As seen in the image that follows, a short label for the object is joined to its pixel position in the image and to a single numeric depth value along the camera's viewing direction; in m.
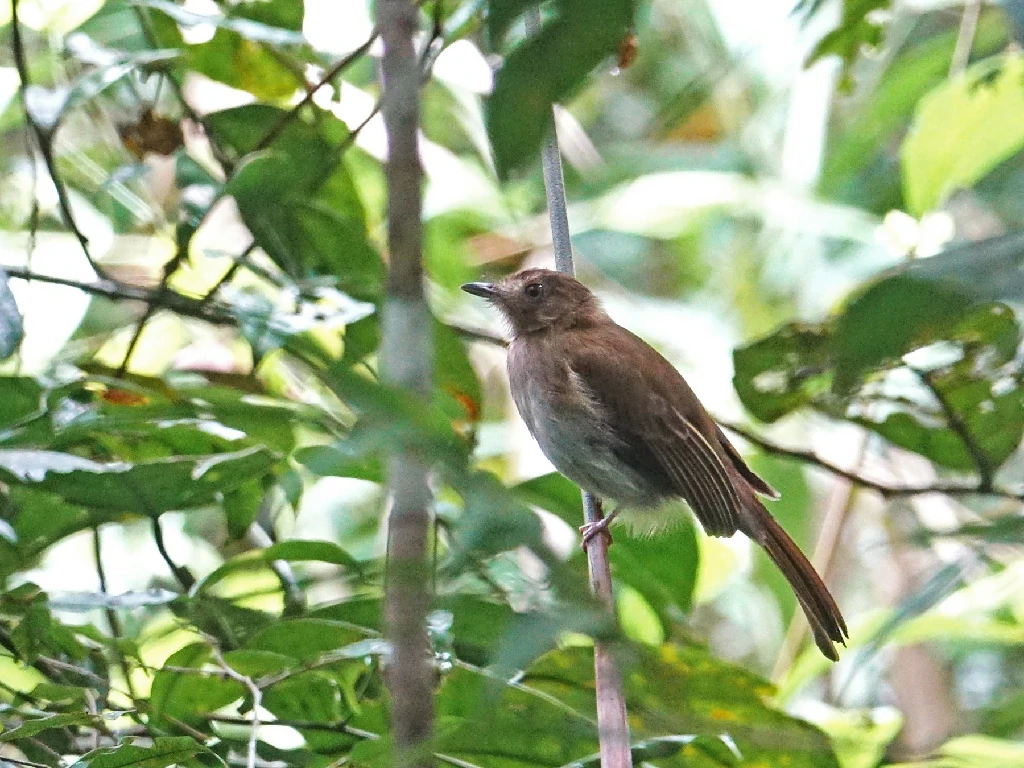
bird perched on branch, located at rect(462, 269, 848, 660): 6.51
